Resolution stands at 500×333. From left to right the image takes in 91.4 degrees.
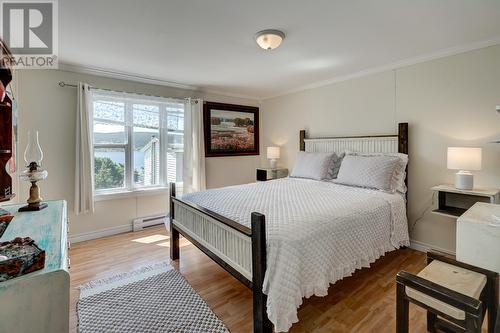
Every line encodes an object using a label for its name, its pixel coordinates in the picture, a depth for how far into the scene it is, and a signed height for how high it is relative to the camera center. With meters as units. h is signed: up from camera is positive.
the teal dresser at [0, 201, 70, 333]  0.81 -0.48
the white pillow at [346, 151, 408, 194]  2.81 -0.12
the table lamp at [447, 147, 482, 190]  2.28 +0.00
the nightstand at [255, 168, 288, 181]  4.55 -0.18
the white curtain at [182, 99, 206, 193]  4.12 +0.26
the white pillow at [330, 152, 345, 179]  3.43 -0.01
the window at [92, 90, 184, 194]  3.47 +0.34
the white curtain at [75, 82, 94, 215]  3.17 +0.19
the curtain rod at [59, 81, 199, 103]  3.12 +1.02
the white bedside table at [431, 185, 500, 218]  2.28 -0.37
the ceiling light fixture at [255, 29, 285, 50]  2.18 +1.14
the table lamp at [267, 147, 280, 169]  4.58 +0.18
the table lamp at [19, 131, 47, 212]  1.86 -0.08
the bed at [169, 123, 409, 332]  1.49 -0.53
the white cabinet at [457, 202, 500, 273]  1.61 -0.53
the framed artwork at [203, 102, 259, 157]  4.43 +0.67
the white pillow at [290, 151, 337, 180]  3.40 -0.04
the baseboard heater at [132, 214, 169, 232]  3.71 -0.91
